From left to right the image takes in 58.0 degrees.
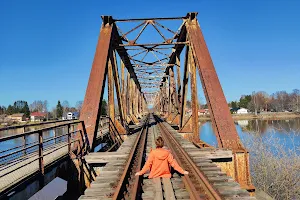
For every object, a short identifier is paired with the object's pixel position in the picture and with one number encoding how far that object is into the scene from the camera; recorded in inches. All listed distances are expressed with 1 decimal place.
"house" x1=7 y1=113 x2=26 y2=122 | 4241.6
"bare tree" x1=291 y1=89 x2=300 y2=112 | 4636.3
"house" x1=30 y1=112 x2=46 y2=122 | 4980.1
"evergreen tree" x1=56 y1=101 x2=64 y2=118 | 4445.6
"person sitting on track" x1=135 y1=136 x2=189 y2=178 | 221.6
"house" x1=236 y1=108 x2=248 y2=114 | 5346.5
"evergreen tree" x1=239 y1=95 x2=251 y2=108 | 5767.7
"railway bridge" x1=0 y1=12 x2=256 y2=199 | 204.2
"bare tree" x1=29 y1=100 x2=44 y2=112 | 7377.0
